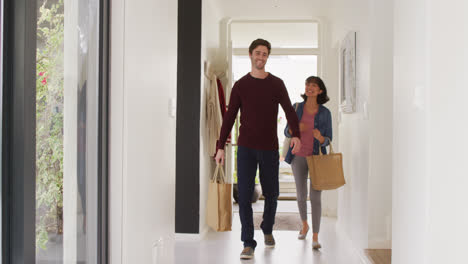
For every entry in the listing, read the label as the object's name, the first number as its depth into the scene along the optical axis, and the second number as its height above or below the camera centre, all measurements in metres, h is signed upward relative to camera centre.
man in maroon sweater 3.07 +0.00
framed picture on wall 3.49 +0.51
